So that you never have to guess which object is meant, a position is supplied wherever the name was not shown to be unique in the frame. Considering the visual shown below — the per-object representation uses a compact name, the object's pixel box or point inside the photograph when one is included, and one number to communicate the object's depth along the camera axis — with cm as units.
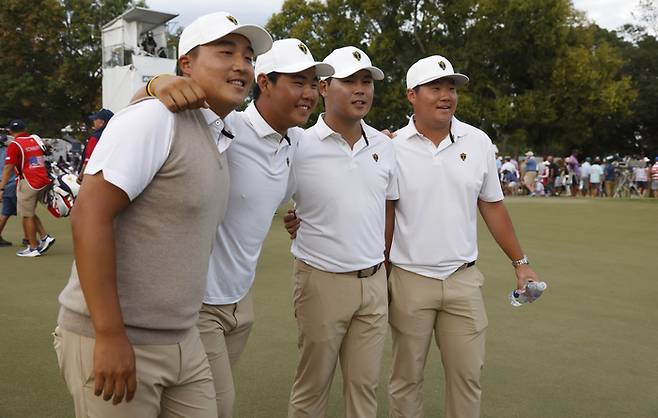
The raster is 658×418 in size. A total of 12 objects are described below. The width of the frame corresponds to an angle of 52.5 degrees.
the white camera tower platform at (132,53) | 2273
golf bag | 922
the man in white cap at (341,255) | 361
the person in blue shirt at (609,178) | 2772
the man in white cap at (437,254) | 379
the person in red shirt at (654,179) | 2483
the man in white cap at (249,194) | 297
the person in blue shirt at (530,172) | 2786
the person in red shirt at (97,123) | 939
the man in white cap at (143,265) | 201
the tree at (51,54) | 3519
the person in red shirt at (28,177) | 967
